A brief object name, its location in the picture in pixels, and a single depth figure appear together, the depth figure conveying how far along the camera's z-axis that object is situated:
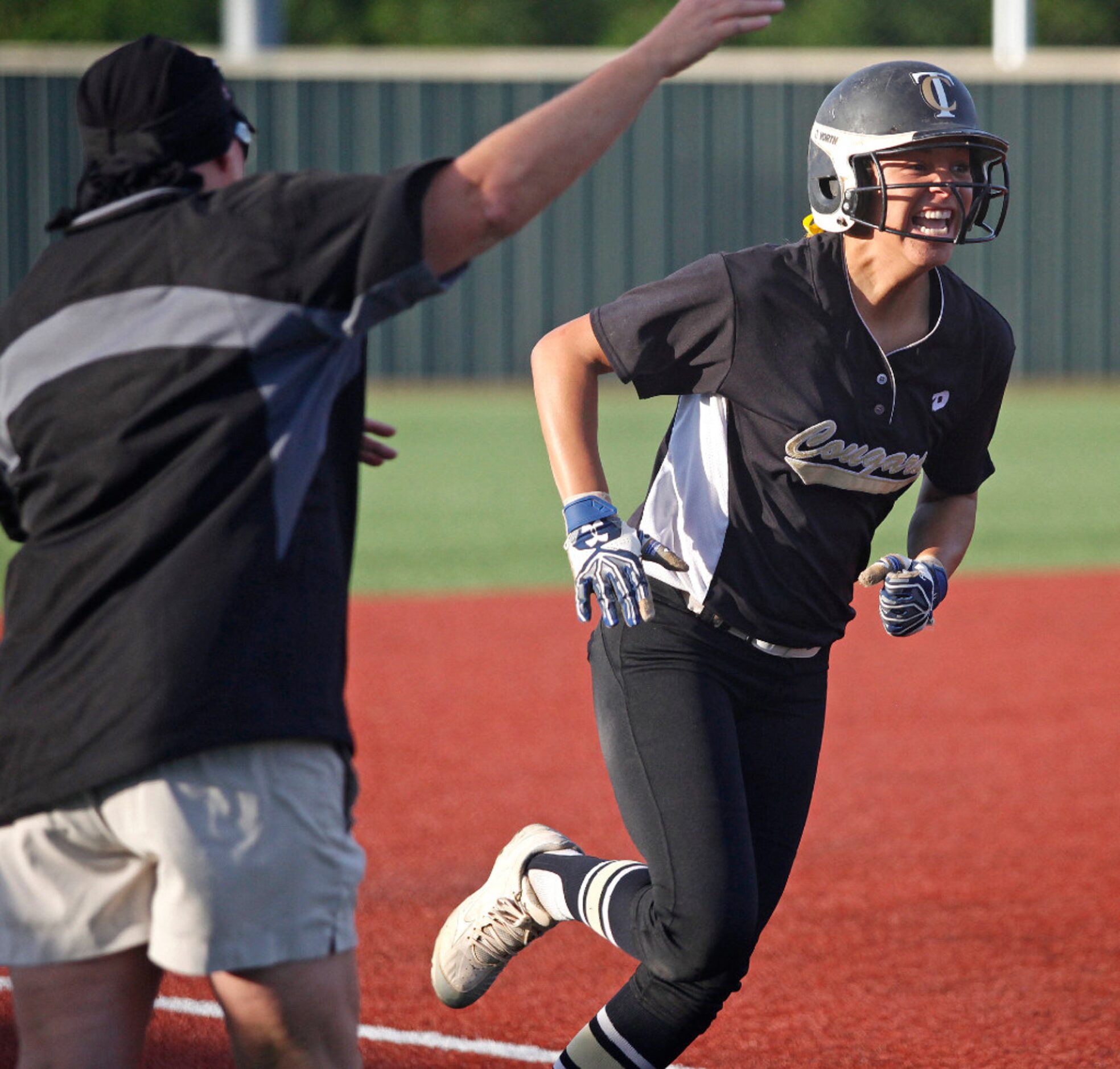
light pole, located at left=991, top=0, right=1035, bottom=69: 57.41
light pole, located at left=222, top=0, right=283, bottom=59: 55.91
